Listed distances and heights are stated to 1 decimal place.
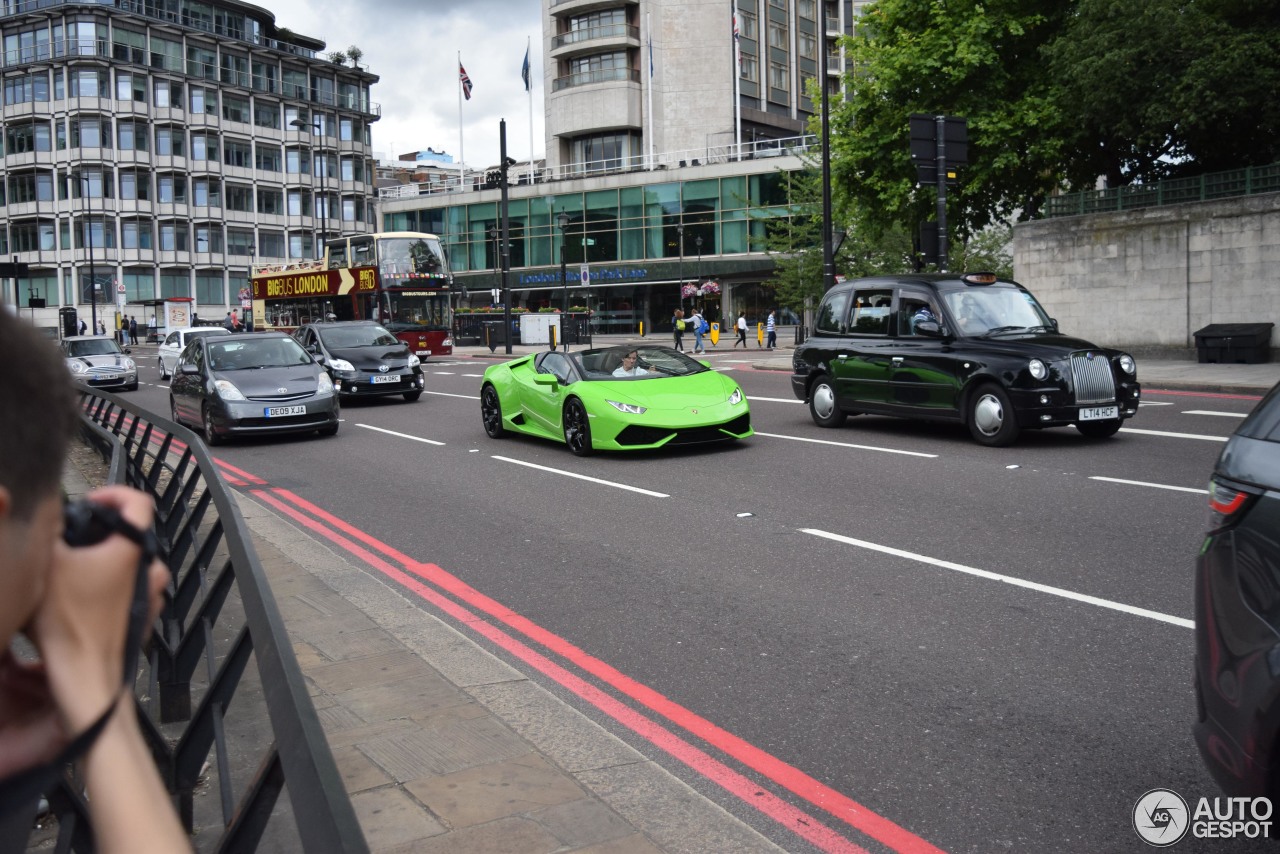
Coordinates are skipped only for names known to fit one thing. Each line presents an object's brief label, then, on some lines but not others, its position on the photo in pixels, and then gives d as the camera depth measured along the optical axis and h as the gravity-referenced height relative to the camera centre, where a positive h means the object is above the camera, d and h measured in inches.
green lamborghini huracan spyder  503.2 -30.6
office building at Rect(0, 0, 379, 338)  3193.9 +564.9
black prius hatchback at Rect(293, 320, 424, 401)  837.2 -14.8
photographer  32.3 -8.4
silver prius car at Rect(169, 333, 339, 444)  626.2 -26.7
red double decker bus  1457.9 +68.4
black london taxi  485.1 -16.1
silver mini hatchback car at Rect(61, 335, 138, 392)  1155.3 -22.3
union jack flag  2345.1 +532.7
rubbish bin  861.2 -15.7
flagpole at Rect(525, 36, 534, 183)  2480.1 +536.8
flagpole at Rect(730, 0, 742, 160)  2576.3 +558.5
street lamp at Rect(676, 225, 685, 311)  2504.9 +202.6
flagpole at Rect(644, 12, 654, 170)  2617.1 +521.0
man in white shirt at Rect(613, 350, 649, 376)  539.5 -16.5
